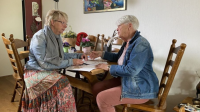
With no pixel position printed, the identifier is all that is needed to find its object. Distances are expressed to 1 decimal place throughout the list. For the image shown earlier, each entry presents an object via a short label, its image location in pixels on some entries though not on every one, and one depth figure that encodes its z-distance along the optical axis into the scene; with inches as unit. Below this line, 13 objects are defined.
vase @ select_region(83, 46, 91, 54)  80.7
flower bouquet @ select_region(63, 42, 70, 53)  87.1
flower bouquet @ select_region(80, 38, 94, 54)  80.9
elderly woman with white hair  52.9
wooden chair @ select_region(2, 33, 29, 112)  67.7
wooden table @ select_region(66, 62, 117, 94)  65.2
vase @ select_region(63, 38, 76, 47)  98.7
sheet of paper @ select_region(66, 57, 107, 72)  58.1
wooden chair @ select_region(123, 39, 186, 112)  49.6
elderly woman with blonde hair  60.6
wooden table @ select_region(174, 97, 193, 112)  59.5
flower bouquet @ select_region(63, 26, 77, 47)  98.7
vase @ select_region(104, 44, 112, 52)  81.3
